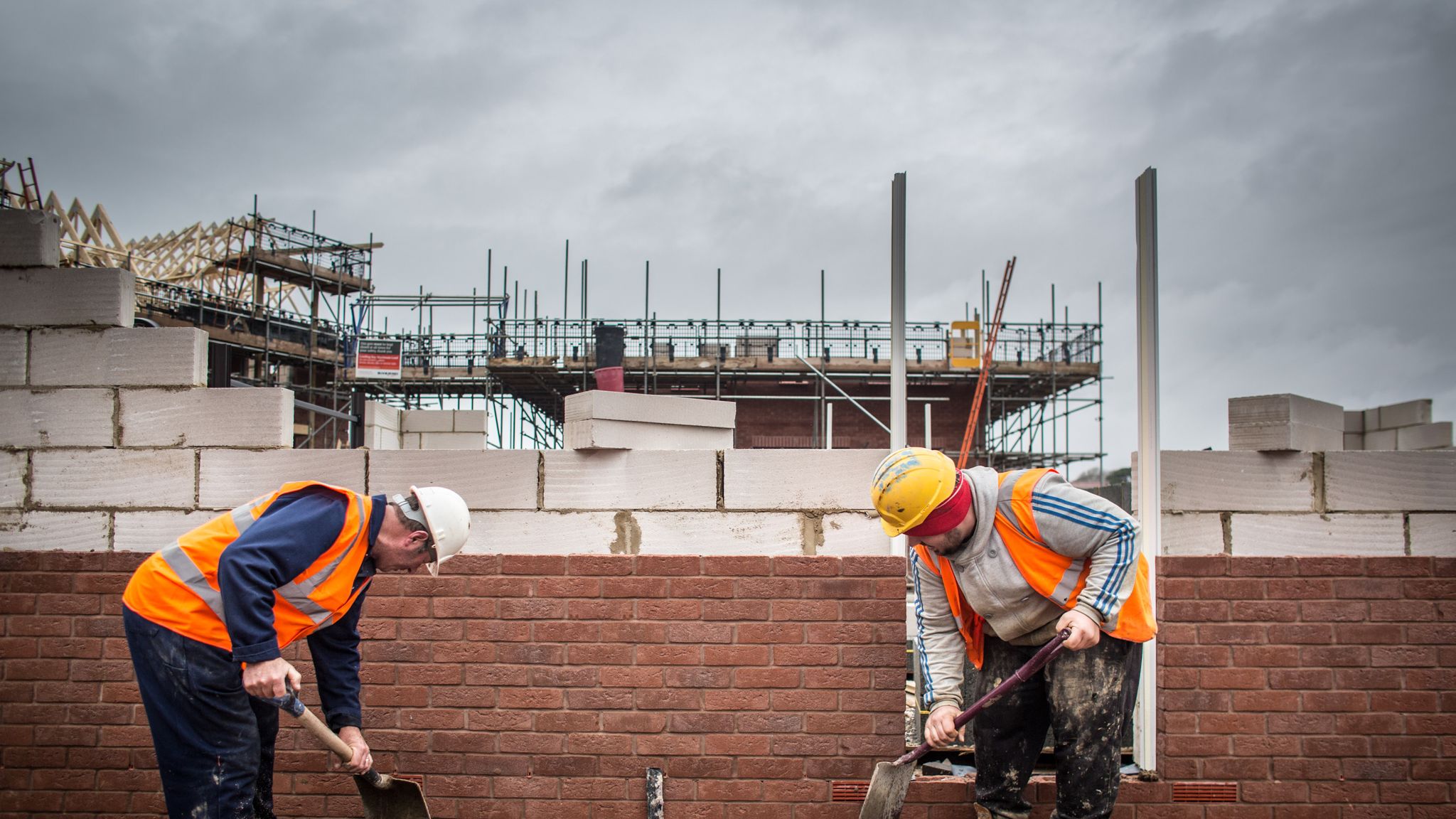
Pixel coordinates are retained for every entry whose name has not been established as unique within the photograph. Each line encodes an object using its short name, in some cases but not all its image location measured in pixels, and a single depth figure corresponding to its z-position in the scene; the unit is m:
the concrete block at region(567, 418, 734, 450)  4.08
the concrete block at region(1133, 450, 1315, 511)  4.02
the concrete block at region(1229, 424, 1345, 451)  3.95
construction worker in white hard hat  2.69
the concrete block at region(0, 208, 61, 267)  4.27
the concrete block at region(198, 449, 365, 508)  4.17
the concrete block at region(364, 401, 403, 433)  6.67
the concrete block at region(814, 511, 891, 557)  4.05
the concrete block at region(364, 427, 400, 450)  6.71
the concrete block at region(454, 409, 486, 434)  6.91
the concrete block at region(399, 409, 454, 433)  7.12
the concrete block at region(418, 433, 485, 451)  6.91
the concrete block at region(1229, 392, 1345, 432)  3.93
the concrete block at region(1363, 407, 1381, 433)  9.69
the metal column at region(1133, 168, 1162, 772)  3.91
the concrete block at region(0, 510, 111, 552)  4.19
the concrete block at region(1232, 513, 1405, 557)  4.00
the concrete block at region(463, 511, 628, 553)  4.14
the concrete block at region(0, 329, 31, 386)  4.26
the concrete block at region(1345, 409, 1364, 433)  10.16
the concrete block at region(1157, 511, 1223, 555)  4.00
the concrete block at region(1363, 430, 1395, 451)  9.23
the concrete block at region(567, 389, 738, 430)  4.09
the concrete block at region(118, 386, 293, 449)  4.19
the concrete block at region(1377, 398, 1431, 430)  8.94
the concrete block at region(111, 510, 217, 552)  4.19
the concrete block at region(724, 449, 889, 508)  4.08
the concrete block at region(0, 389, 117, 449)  4.22
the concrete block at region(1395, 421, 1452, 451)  8.51
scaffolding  19.16
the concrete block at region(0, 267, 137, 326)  4.24
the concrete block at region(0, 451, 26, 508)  4.23
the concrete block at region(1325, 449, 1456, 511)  3.98
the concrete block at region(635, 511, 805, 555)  4.10
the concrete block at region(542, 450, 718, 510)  4.14
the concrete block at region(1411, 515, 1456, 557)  3.97
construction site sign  18.97
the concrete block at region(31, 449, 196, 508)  4.20
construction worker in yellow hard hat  2.93
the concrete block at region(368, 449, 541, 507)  4.15
